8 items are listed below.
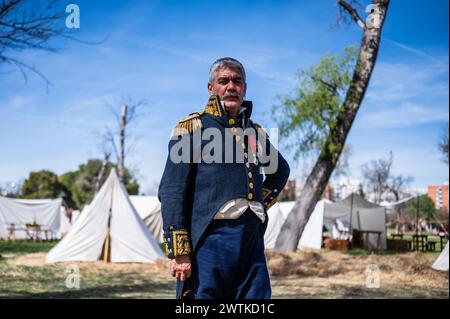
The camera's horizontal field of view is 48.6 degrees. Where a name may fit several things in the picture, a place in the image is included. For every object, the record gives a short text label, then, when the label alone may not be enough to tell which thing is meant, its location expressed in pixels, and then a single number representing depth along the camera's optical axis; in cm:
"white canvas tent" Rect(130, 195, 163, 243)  1958
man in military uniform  227
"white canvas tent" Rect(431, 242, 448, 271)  1054
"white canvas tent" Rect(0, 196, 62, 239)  1781
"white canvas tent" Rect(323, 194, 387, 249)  2148
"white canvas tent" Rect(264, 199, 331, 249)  1981
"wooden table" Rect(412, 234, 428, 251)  1666
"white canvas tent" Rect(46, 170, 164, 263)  1187
